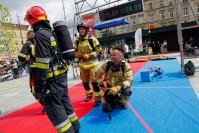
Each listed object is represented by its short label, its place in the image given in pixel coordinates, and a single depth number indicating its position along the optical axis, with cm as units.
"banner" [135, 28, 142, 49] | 1753
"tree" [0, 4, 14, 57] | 3174
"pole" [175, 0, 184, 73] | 804
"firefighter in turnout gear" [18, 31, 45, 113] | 465
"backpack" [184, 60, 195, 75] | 791
